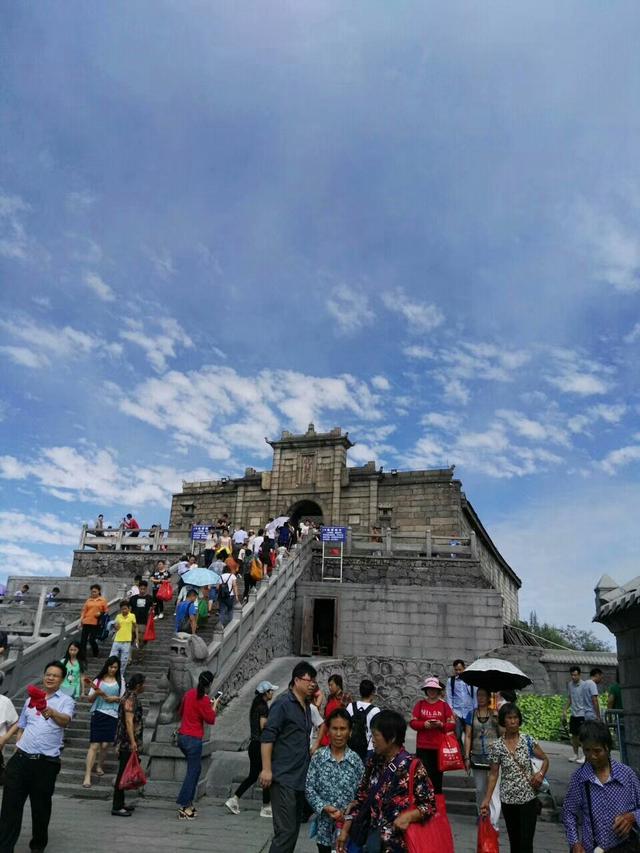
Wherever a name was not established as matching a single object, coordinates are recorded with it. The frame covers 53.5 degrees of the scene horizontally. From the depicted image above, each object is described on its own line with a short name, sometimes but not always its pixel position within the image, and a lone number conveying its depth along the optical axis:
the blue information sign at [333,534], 19.19
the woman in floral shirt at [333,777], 3.86
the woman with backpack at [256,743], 7.02
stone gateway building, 25.90
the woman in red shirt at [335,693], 6.93
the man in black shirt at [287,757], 3.98
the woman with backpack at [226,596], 12.84
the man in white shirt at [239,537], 19.42
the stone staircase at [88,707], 7.79
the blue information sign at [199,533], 20.50
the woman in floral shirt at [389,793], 3.23
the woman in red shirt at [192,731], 6.77
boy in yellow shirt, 10.52
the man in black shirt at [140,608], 11.58
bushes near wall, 13.93
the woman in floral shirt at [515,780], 4.54
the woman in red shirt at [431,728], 6.26
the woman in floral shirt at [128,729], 6.72
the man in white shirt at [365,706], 6.38
